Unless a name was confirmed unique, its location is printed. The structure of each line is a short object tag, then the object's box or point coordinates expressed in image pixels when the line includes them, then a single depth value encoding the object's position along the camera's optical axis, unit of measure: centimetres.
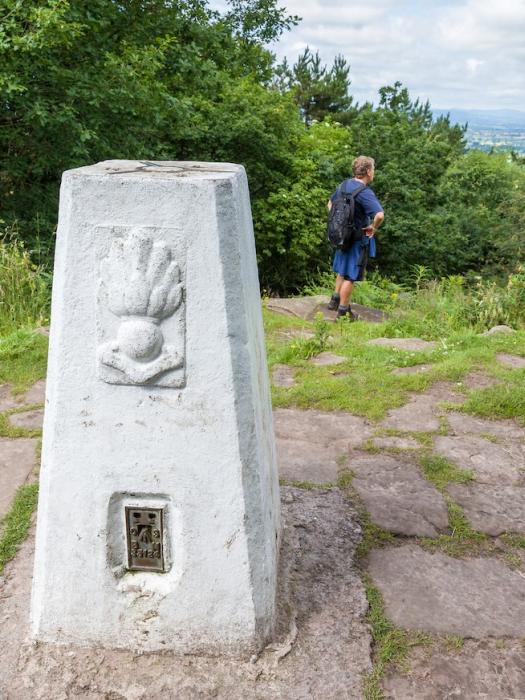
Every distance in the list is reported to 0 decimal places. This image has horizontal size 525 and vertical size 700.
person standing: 579
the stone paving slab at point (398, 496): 262
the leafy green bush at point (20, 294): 516
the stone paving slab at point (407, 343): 481
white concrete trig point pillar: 161
